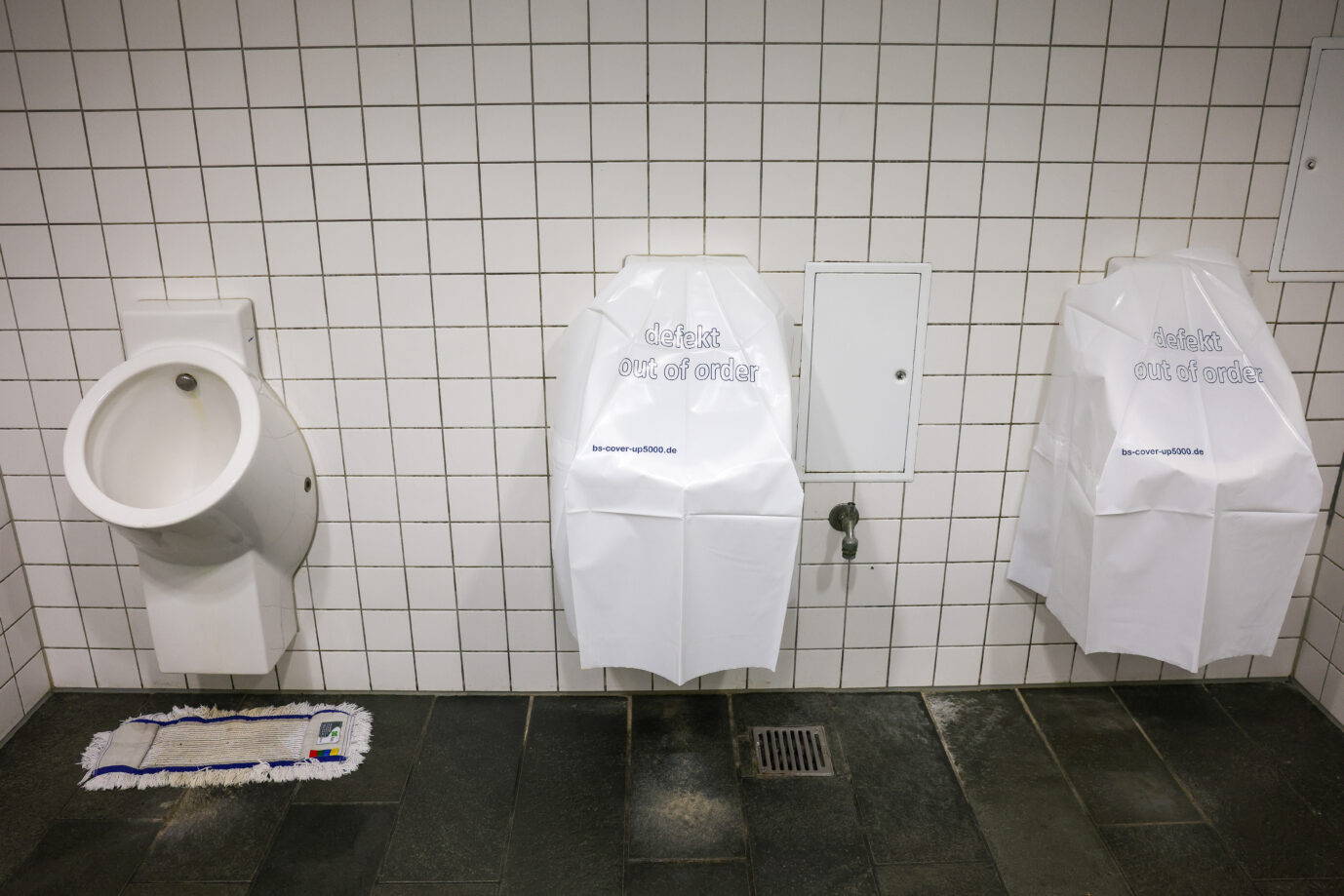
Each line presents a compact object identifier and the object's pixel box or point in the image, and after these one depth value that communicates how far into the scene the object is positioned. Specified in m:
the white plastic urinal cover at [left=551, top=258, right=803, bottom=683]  1.66
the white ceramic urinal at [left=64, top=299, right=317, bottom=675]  1.91
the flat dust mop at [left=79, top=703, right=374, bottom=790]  2.08
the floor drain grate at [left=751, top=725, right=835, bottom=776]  2.11
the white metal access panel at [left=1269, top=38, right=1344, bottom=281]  1.98
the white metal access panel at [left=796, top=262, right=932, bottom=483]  2.07
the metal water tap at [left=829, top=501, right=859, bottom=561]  2.05
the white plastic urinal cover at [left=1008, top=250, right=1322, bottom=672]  1.85
